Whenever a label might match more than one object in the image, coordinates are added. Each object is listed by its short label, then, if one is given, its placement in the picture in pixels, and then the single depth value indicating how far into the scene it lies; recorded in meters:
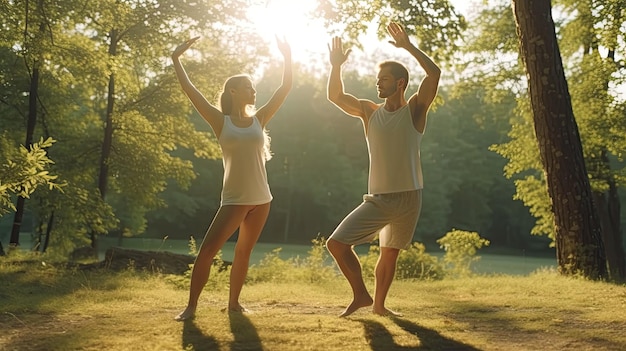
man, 5.59
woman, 5.68
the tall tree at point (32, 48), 12.90
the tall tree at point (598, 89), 17.84
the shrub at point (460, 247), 14.75
